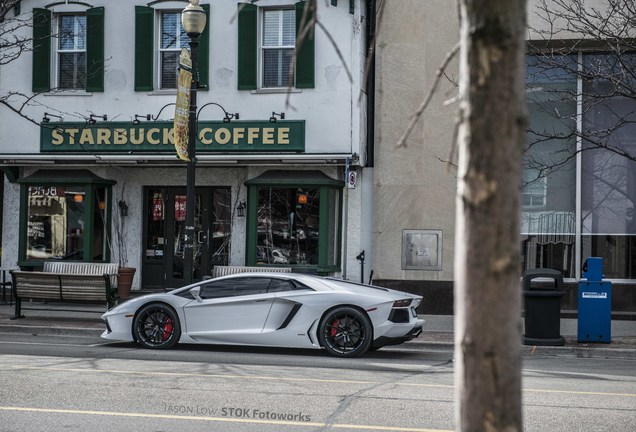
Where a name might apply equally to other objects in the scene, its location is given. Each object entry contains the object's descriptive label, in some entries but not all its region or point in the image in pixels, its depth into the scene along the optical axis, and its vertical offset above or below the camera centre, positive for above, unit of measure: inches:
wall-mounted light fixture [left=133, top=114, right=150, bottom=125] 797.2 +93.2
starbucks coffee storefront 781.3 +23.2
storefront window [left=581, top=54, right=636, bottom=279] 733.3 +33.6
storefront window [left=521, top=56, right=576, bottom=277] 744.3 +41.5
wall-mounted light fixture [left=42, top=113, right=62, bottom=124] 808.9 +93.6
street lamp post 643.5 +42.1
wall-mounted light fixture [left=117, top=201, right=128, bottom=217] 840.3 +15.5
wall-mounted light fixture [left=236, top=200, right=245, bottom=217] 818.2 +15.6
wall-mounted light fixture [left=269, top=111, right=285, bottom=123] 772.0 +91.9
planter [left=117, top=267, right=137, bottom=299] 783.7 -46.4
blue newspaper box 577.0 -46.9
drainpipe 784.3 +104.1
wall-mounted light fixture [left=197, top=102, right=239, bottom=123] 782.5 +93.3
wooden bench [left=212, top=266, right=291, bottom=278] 767.1 -35.5
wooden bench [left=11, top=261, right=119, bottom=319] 672.4 -46.2
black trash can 572.4 -50.0
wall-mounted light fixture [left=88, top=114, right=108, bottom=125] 805.1 +93.4
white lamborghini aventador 509.0 -49.9
